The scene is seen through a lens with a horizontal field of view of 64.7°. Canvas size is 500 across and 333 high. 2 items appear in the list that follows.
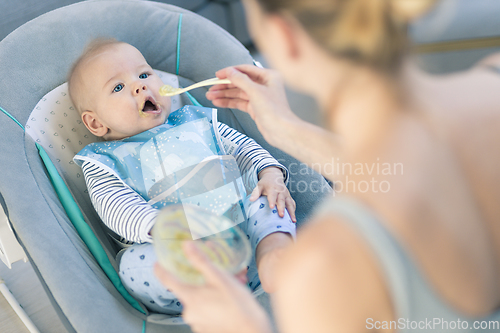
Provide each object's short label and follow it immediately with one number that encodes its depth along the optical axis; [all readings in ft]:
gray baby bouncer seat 2.57
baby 2.75
